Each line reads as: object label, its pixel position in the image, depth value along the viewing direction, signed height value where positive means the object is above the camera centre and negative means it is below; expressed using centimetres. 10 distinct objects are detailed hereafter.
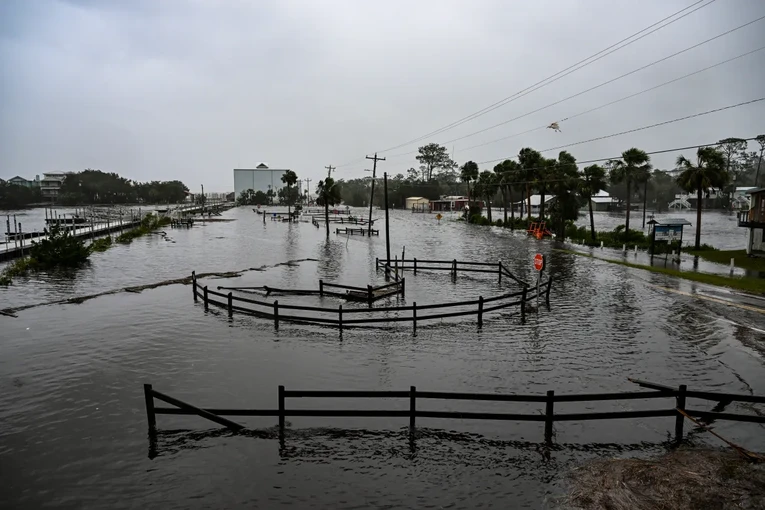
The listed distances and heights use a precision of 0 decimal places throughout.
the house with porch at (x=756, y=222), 4225 -134
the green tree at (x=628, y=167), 6438 +580
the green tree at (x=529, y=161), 8659 +872
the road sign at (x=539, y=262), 2548 -300
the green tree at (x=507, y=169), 10119 +838
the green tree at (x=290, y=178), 11481 +738
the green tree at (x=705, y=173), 5269 +380
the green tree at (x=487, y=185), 11009 +529
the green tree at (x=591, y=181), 6825 +381
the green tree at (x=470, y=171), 11994 +931
